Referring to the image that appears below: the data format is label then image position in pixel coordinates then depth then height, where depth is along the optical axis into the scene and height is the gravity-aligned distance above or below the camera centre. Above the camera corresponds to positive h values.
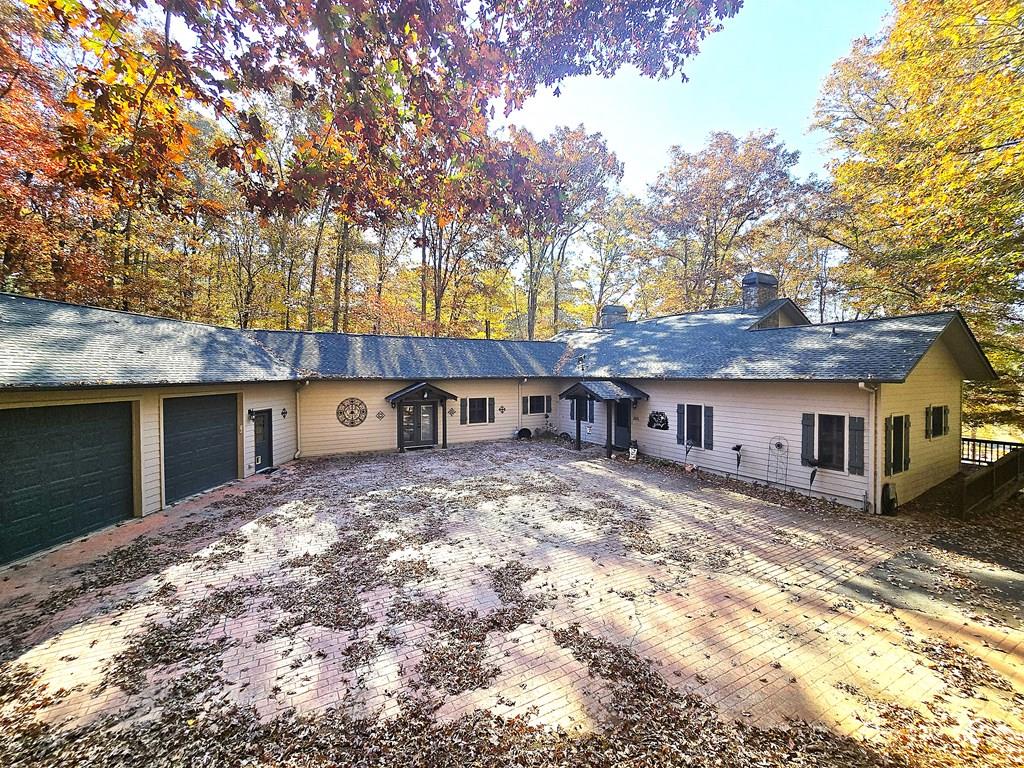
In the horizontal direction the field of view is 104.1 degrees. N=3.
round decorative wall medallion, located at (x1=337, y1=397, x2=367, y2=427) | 13.96 -1.14
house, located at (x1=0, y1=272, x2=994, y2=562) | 6.66 -0.58
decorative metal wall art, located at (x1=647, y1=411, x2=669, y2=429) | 13.27 -1.49
